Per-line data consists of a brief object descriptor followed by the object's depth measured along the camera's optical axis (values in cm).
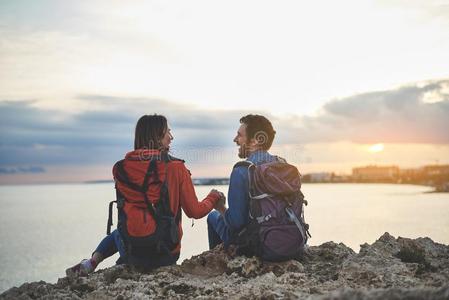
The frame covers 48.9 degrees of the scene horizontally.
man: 588
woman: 590
